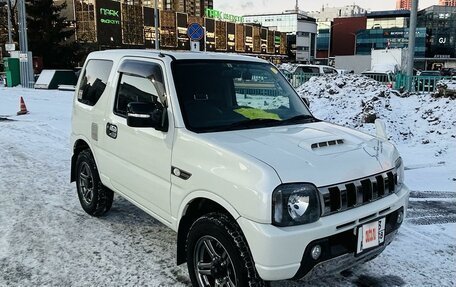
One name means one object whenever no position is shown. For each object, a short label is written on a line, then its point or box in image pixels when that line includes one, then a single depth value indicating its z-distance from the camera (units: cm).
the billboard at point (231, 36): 10038
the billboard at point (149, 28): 7735
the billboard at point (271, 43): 11875
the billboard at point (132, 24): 7269
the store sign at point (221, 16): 9881
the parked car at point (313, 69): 2532
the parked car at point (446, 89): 1121
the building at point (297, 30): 13175
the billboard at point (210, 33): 9325
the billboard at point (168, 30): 8044
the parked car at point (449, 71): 4020
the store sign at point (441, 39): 11178
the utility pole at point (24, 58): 2873
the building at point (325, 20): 14262
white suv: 279
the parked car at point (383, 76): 2055
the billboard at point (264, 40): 11481
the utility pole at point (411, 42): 1522
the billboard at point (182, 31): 8462
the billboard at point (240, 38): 10394
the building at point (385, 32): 10912
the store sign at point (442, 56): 11031
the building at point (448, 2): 12675
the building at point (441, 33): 11075
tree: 4359
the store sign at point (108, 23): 6600
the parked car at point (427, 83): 1434
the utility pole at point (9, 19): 3453
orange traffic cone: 1500
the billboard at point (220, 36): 9674
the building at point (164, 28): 6575
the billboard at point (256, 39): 11188
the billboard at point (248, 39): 10794
